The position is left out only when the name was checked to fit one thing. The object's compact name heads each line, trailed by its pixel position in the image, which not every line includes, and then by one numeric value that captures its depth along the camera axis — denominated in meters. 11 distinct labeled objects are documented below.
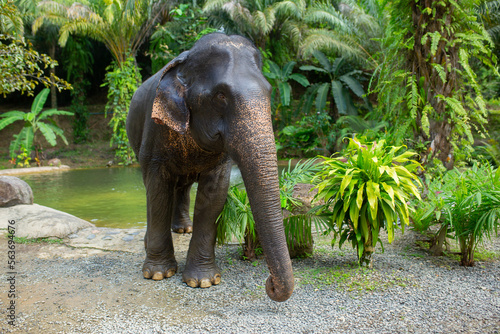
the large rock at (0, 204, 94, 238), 5.47
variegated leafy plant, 3.71
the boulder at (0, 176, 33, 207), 6.35
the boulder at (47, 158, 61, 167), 16.67
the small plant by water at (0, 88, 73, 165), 15.98
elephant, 2.94
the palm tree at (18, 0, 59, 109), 17.31
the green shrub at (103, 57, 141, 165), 16.84
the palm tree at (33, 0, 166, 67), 15.70
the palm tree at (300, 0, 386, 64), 16.39
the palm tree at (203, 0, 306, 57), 16.03
